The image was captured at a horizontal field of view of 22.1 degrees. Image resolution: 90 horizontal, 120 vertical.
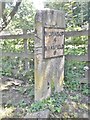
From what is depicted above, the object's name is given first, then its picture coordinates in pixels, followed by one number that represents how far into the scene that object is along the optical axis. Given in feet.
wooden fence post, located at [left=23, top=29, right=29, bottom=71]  15.50
